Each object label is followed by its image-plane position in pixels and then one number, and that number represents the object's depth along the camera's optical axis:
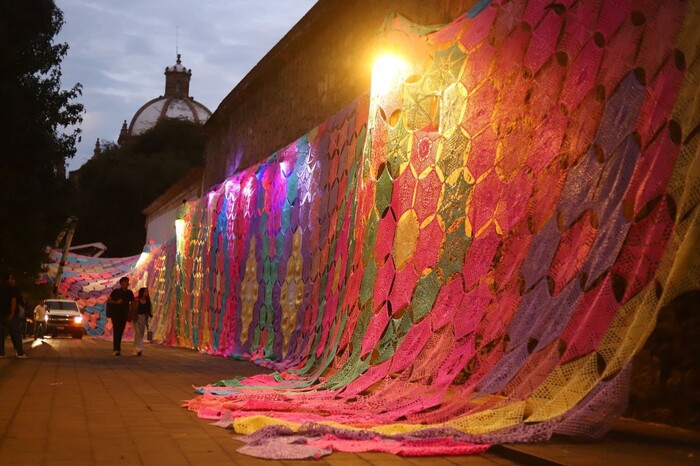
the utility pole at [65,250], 30.72
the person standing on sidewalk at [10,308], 15.87
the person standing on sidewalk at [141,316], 18.11
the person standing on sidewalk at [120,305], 17.84
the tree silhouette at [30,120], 16.56
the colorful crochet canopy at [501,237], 5.84
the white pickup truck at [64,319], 30.27
